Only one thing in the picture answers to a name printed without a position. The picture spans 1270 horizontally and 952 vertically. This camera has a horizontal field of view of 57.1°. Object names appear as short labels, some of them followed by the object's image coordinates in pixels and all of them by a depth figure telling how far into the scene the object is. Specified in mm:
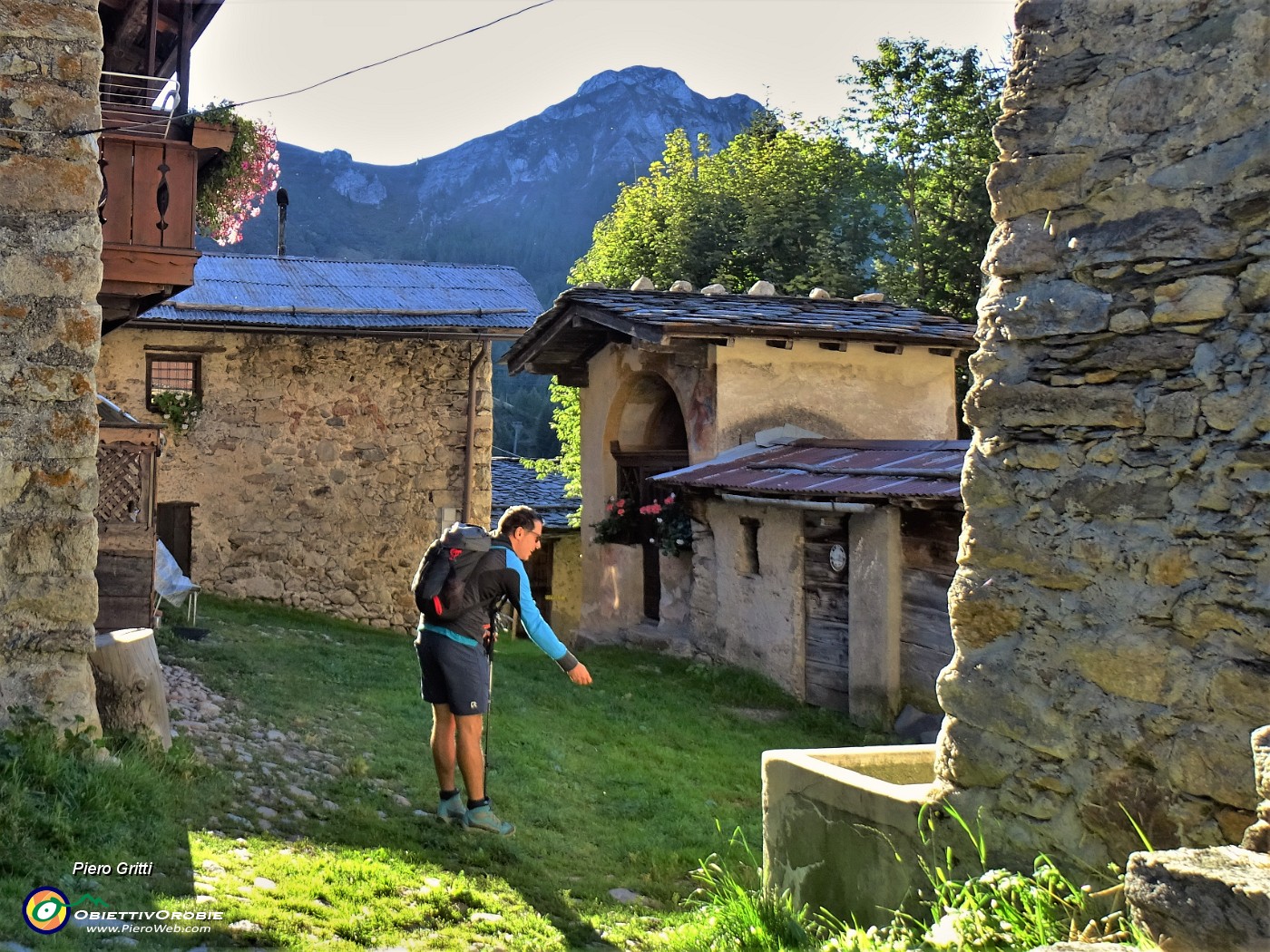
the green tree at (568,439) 22688
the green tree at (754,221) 23531
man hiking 4930
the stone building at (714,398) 10828
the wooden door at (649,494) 13461
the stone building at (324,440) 13867
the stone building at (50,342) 4875
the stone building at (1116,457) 2803
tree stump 5258
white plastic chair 10883
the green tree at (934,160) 21625
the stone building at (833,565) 8328
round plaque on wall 9078
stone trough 3475
